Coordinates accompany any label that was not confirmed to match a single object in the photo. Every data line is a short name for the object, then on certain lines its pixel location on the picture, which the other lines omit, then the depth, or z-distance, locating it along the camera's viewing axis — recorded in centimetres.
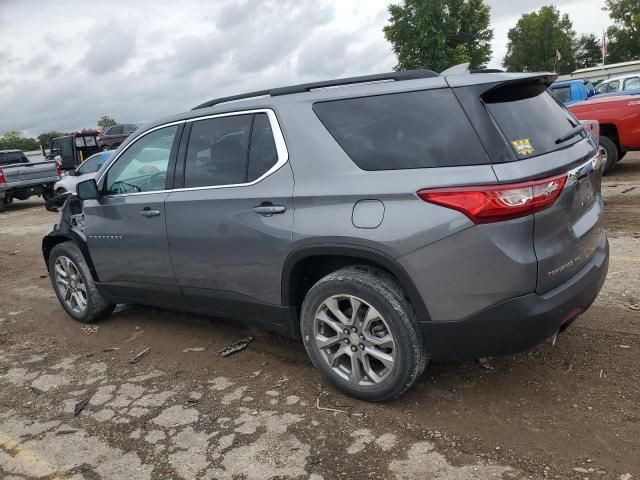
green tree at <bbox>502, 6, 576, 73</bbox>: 6550
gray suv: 264
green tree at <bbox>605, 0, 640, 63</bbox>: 5431
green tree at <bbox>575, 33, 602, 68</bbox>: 8053
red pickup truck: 934
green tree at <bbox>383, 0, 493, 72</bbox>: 3991
